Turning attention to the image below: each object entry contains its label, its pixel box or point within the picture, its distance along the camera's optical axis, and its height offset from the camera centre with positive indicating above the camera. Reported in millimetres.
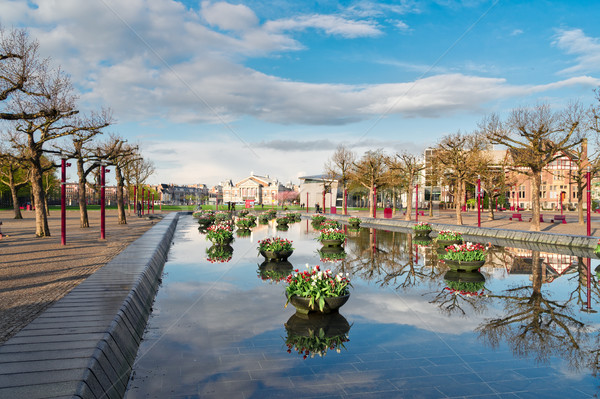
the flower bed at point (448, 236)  20828 -2241
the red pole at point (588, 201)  23556 -756
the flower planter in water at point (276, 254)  16359 -2370
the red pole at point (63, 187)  19244 +303
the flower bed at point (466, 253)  14141 -2087
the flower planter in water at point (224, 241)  21484 -2469
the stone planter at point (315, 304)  8875 -2304
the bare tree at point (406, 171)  43012 +1872
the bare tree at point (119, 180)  36625 +1112
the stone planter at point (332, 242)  20684 -2439
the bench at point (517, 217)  39175 -2629
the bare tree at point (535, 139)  27047 +3141
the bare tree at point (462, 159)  36000 +2683
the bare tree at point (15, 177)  43572 +2165
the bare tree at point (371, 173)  50062 +2086
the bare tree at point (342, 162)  58969 +3828
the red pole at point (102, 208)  22422 -776
